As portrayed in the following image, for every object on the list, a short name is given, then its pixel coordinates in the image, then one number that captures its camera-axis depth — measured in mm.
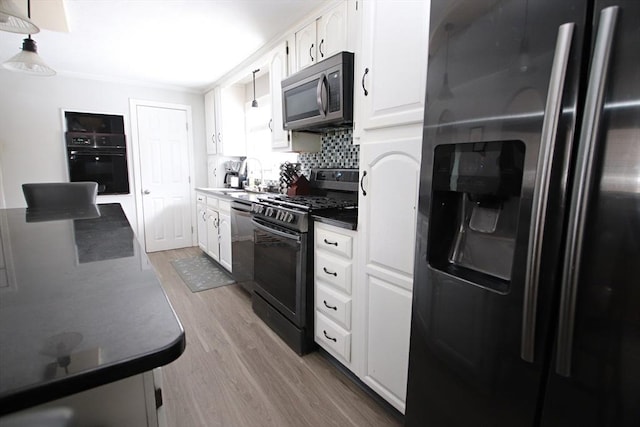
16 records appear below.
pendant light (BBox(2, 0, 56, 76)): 2016
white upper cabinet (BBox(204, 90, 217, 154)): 4395
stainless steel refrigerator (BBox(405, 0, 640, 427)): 654
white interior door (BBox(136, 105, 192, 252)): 4367
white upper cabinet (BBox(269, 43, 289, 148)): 2734
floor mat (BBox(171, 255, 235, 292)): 3303
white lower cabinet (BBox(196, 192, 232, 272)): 3350
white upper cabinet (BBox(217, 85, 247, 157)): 4134
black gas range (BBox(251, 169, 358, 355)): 2020
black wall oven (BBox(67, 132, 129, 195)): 3918
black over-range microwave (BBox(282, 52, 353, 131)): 1992
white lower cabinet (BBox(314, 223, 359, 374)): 1740
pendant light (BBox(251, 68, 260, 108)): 3463
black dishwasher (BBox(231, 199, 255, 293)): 2748
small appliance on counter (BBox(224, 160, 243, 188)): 4238
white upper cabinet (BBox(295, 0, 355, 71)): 2086
